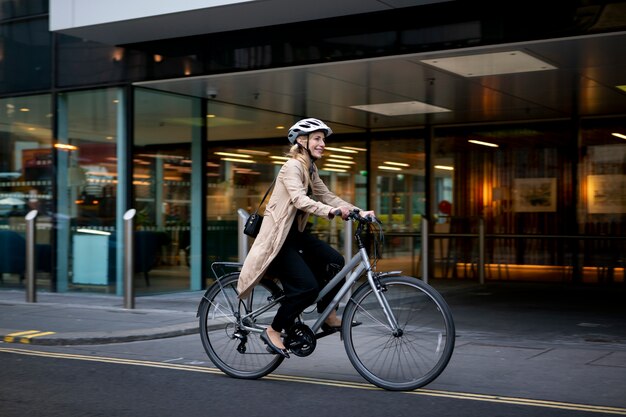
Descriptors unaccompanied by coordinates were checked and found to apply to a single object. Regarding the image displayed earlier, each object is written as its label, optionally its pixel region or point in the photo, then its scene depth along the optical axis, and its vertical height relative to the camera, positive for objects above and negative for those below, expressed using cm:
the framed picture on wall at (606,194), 1583 +50
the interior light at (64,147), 1362 +112
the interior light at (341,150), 1842 +149
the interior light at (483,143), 1722 +156
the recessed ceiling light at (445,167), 1776 +109
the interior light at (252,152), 1626 +129
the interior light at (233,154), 1524 +118
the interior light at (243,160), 1569 +110
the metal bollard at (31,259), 1189 -61
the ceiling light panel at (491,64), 1045 +202
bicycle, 576 -77
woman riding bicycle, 609 -23
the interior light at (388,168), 1830 +110
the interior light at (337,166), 1827 +114
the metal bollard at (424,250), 1388 -51
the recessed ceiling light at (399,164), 1823 +118
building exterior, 1059 +167
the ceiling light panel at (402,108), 1491 +201
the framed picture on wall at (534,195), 1655 +49
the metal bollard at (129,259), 1080 -55
